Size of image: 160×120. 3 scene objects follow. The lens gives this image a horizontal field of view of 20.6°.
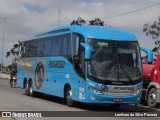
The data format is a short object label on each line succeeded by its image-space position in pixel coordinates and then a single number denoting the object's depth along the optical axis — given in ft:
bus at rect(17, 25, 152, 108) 55.62
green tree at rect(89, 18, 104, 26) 175.74
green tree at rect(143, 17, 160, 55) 150.92
